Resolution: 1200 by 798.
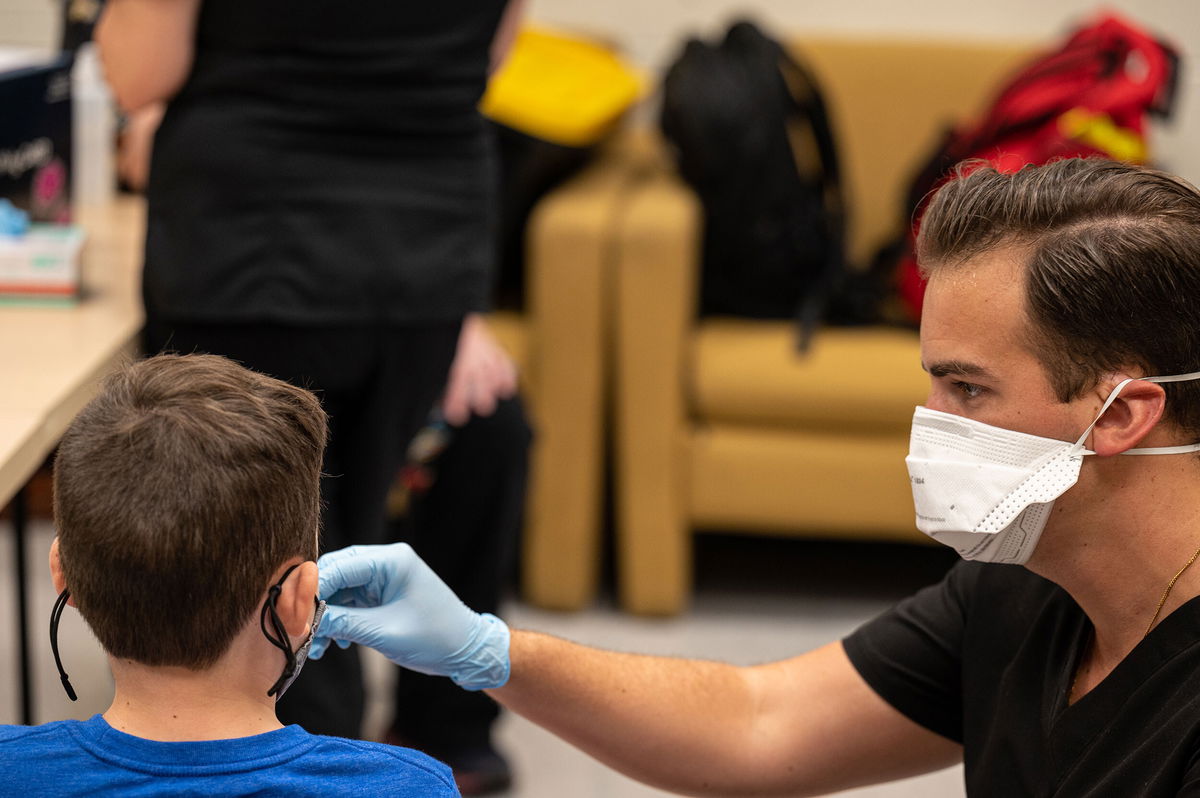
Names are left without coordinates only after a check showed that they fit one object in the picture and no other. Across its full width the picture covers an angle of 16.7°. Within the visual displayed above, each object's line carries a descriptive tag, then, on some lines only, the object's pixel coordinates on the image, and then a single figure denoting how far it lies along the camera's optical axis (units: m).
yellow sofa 4.59
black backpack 4.86
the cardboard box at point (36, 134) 3.78
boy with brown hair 2.73
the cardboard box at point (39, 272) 3.60
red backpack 4.79
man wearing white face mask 2.91
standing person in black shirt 3.35
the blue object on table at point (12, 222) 3.65
